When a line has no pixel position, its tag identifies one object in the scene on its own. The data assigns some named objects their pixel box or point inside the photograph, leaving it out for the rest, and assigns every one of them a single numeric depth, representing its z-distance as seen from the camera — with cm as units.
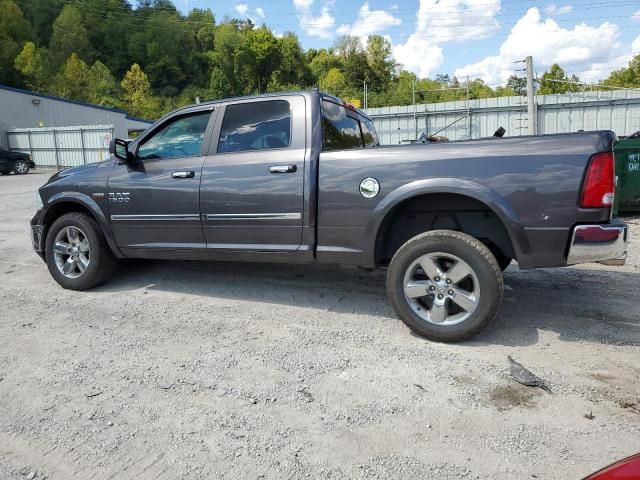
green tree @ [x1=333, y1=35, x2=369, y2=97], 9444
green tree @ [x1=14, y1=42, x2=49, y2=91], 5896
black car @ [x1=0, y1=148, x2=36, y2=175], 2434
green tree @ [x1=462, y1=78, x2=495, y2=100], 8050
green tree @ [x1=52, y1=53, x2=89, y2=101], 6078
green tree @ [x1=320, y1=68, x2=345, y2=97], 8349
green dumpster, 872
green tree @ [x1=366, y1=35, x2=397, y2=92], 9838
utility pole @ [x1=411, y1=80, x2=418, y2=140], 3082
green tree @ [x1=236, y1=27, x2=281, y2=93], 9244
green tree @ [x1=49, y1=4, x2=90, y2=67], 8088
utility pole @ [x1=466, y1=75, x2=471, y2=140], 2936
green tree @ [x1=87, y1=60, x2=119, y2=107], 6197
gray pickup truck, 334
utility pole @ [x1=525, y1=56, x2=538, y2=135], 1716
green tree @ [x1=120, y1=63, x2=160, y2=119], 6347
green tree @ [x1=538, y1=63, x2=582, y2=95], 5978
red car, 135
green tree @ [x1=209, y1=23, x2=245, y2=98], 8888
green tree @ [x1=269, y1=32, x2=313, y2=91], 9100
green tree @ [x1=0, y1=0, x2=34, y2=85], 6544
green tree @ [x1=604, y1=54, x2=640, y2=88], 5834
